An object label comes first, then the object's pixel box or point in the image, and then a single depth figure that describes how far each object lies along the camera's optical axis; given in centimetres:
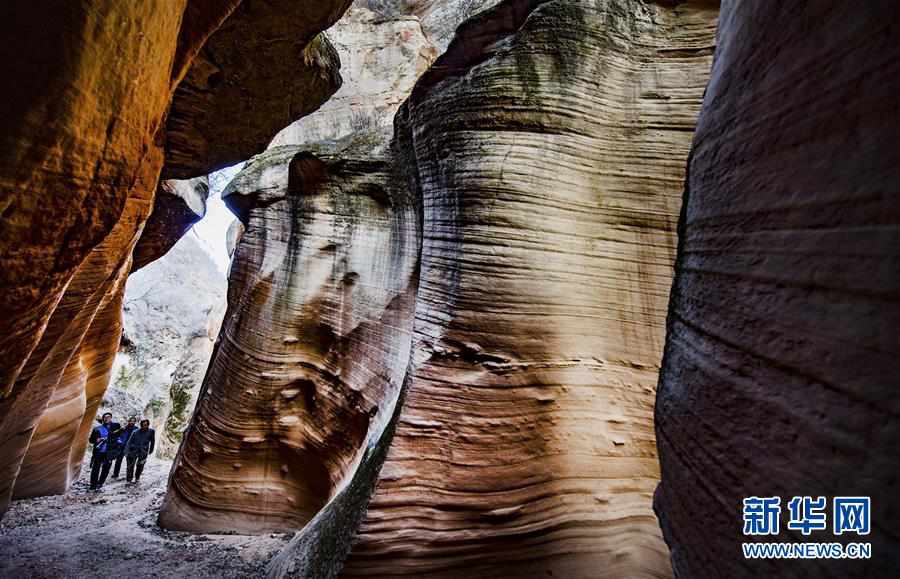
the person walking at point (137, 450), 884
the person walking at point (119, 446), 859
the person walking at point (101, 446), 841
